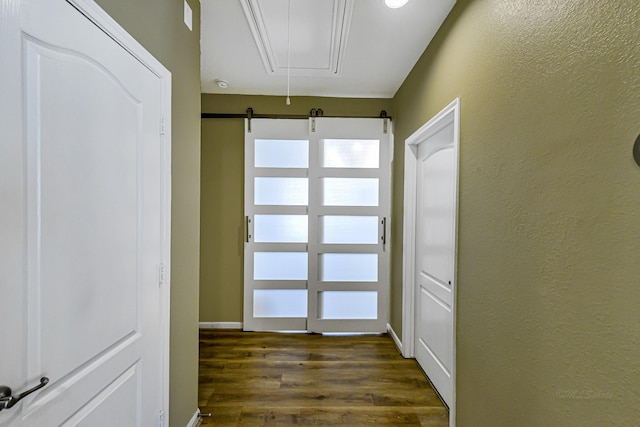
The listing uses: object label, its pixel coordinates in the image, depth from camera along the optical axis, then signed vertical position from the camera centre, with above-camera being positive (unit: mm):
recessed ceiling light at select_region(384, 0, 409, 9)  1713 +1232
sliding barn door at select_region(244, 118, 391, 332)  3182 -145
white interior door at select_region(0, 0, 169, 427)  721 -37
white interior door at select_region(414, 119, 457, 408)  1998 -313
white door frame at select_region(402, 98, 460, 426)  2680 -324
